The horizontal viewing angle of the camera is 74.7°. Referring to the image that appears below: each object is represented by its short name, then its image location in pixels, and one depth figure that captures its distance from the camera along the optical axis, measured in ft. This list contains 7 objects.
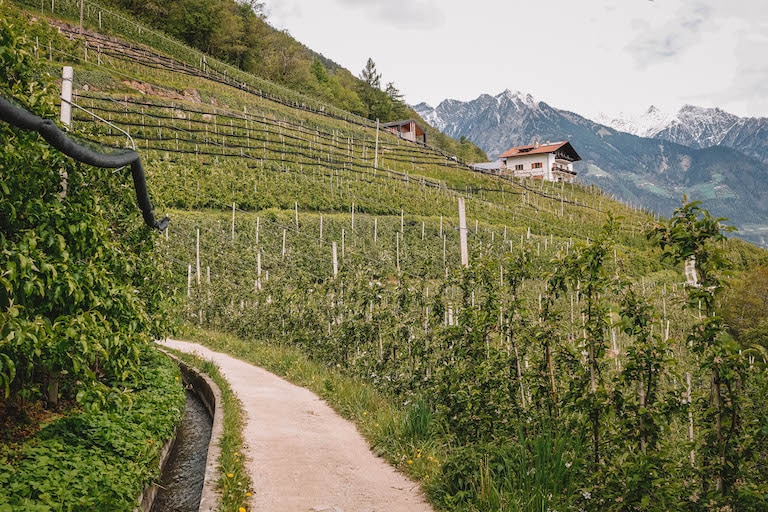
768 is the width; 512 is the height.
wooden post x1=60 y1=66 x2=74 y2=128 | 20.89
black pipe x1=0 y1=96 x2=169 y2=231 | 11.99
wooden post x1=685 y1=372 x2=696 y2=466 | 12.32
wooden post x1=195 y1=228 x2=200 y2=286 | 80.33
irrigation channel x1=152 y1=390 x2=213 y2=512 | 19.62
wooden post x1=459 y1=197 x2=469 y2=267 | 27.77
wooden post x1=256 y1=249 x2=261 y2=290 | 65.12
